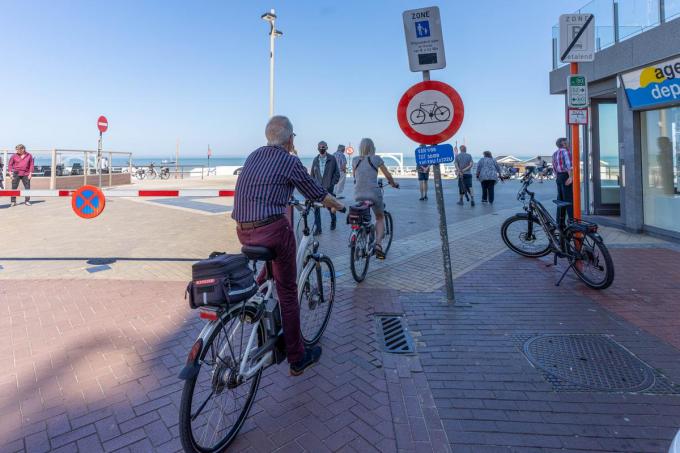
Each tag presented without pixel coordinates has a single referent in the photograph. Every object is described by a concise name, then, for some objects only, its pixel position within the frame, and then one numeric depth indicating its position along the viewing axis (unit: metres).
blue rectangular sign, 4.69
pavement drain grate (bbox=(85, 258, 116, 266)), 6.82
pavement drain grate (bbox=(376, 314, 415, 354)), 3.81
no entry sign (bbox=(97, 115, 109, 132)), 16.02
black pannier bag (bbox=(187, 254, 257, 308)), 2.38
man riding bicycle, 2.93
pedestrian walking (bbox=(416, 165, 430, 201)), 15.93
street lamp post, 22.28
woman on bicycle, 6.36
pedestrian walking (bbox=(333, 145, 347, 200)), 11.95
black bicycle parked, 5.27
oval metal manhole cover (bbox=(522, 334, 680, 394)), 3.12
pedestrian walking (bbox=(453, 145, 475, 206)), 14.53
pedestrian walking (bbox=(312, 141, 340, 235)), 9.02
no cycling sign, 4.68
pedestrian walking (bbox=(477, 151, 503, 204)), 14.27
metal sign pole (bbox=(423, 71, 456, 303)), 4.80
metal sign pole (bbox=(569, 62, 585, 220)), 6.45
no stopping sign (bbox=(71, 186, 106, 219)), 6.29
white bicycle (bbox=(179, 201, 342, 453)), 2.32
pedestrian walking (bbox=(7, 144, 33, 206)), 13.95
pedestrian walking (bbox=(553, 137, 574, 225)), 9.38
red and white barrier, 6.17
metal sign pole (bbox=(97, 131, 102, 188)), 17.84
